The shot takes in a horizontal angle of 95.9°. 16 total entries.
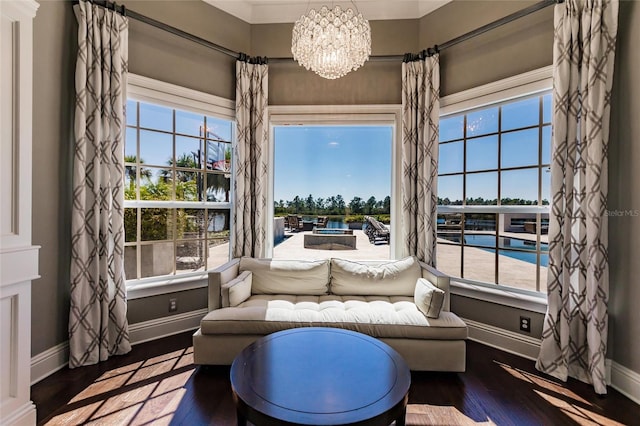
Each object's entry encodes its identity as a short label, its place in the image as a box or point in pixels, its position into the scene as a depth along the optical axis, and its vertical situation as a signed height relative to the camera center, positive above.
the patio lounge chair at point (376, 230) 3.38 -0.23
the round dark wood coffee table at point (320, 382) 1.14 -0.79
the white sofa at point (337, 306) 2.12 -0.80
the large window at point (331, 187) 3.32 +0.27
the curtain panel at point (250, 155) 3.06 +0.59
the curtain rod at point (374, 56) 2.30 +1.63
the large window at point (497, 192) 2.53 +0.18
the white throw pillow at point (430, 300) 2.16 -0.68
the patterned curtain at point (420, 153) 2.87 +0.59
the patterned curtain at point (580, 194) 2.00 +0.13
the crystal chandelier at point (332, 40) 2.00 +1.21
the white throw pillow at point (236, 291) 2.35 -0.68
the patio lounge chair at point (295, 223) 3.47 -0.16
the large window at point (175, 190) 2.71 +0.20
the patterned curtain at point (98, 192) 2.21 +0.13
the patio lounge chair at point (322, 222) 3.47 -0.14
